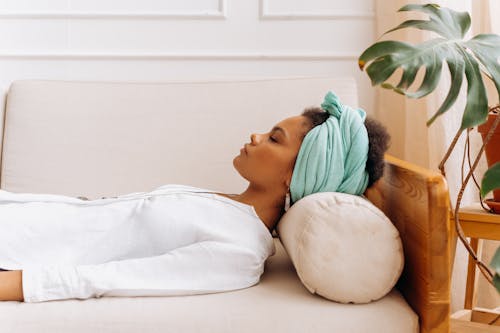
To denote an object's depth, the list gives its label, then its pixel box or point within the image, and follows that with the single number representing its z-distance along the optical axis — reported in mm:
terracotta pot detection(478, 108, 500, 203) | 2538
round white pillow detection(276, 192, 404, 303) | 2229
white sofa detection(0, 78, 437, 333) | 2900
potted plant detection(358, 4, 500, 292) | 2065
